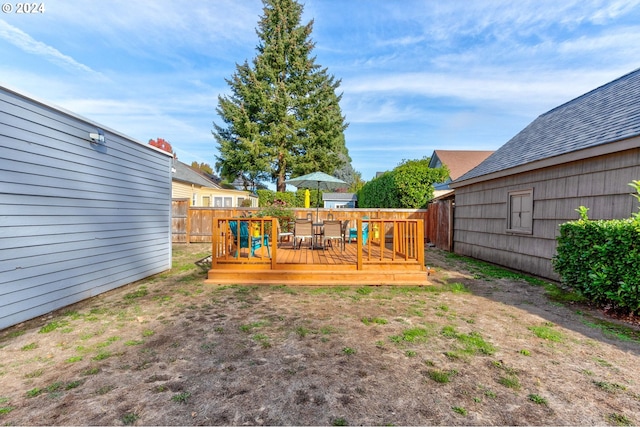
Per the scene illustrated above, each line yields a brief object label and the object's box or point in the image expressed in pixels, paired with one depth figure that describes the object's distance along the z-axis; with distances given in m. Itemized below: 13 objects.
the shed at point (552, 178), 4.62
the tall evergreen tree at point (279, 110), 19.34
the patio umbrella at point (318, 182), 7.71
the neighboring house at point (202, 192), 15.83
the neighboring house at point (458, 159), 22.47
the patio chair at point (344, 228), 7.01
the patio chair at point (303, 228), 6.55
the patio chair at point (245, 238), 6.50
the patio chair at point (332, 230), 6.38
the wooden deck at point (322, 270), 5.38
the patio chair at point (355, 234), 8.30
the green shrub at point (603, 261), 3.44
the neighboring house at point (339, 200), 31.73
